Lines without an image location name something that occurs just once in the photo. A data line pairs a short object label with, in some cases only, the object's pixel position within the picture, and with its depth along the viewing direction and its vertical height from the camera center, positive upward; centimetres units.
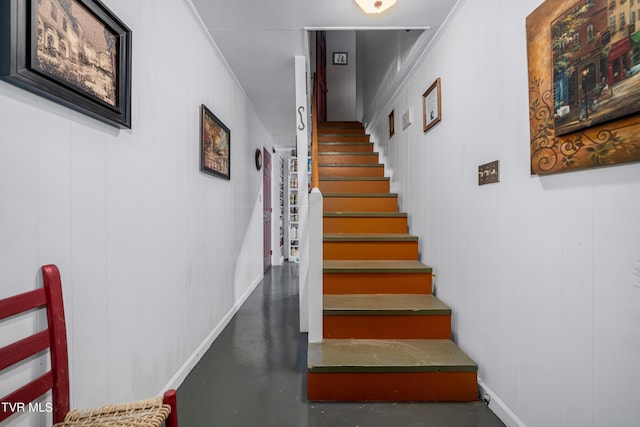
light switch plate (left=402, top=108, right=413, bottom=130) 277 +93
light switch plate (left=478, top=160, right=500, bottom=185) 150 +22
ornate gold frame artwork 88 +44
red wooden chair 82 -48
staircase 161 -68
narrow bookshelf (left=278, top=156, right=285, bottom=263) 608 +26
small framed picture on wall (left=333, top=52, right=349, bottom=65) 549 +296
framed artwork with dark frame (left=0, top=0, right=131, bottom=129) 80 +53
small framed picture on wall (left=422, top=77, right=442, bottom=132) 216 +84
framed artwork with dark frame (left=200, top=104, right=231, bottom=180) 214 +58
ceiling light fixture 178 +129
